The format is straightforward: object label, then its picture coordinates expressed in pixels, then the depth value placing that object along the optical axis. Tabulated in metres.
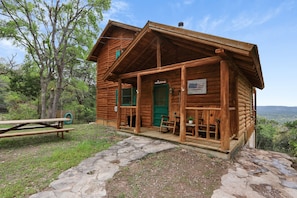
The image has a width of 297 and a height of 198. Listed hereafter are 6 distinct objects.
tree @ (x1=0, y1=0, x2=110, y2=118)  10.37
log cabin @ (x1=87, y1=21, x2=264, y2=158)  3.76
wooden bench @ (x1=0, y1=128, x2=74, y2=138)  4.42
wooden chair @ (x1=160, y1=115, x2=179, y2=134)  5.74
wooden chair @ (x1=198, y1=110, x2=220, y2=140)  4.69
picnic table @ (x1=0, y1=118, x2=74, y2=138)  4.44
